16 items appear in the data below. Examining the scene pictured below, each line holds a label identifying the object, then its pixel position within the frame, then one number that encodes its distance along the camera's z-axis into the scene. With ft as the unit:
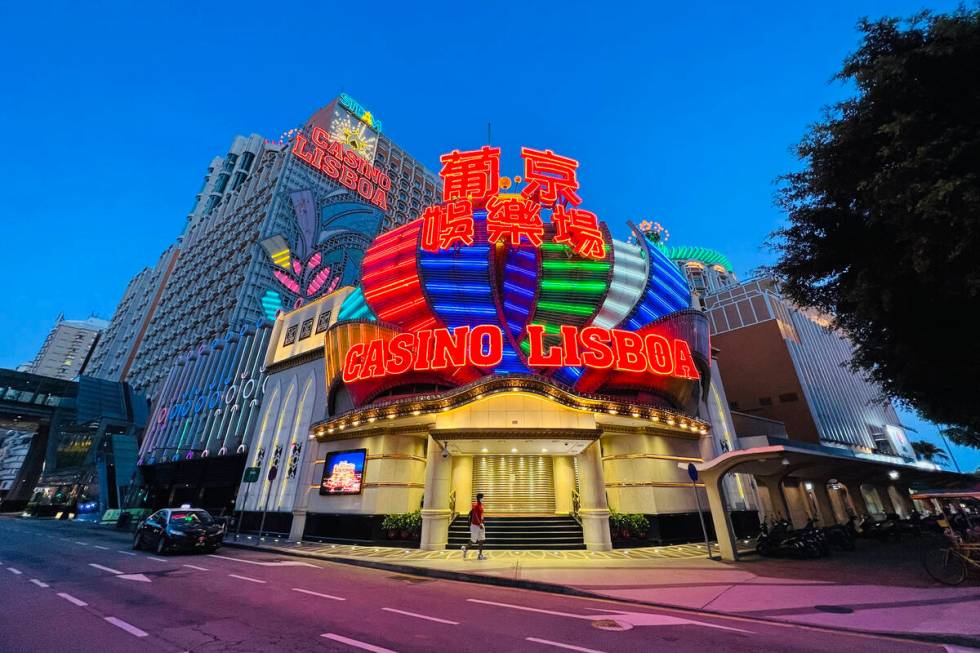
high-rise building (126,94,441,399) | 182.50
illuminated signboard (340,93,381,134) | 264.85
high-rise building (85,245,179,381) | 274.77
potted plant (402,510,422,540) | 64.59
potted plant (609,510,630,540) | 63.46
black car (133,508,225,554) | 54.95
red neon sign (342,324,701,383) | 64.44
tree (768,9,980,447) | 30.94
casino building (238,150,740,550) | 64.59
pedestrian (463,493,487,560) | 51.42
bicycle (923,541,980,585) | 31.68
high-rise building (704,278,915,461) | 139.95
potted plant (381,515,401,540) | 64.90
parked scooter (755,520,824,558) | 49.16
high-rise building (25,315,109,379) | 389.60
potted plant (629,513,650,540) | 64.03
